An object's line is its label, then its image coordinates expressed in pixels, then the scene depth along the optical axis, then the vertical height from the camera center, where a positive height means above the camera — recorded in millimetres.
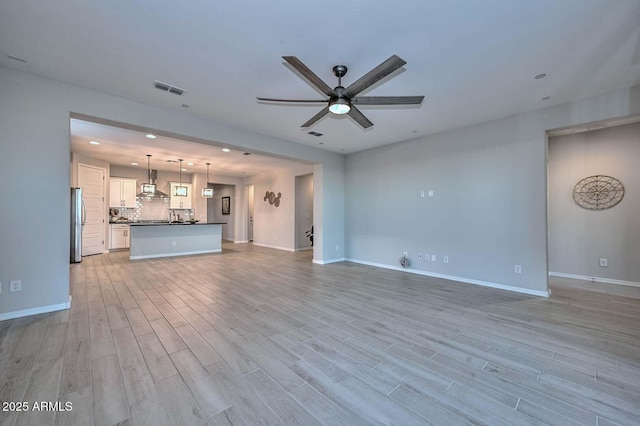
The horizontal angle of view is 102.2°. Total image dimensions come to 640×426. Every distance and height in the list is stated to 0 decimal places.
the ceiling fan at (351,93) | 1973 +1117
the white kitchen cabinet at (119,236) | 8039 -676
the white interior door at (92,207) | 6871 +214
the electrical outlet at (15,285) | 2852 -779
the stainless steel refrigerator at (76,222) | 6008 -158
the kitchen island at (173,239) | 6773 -693
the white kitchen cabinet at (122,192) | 8148 +740
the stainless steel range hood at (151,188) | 7280 +767
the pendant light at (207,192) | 8477 +763
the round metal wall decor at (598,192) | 4414 +392
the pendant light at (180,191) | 8470 +797
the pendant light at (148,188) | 7266 +765
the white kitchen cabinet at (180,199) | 9209 +581
